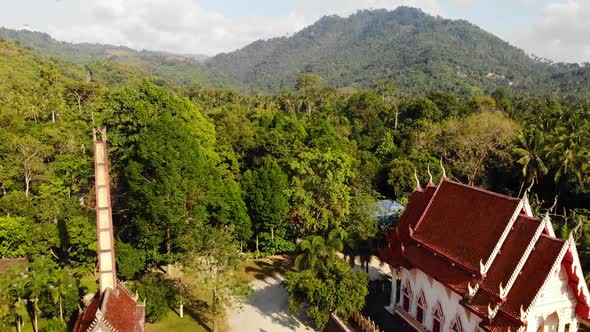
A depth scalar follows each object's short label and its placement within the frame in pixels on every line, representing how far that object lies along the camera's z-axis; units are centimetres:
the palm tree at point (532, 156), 4066
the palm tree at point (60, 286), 2458
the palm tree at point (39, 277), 2361
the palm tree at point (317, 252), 2623
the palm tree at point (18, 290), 2295
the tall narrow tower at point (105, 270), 2281
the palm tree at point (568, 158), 3844
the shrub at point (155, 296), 2617
